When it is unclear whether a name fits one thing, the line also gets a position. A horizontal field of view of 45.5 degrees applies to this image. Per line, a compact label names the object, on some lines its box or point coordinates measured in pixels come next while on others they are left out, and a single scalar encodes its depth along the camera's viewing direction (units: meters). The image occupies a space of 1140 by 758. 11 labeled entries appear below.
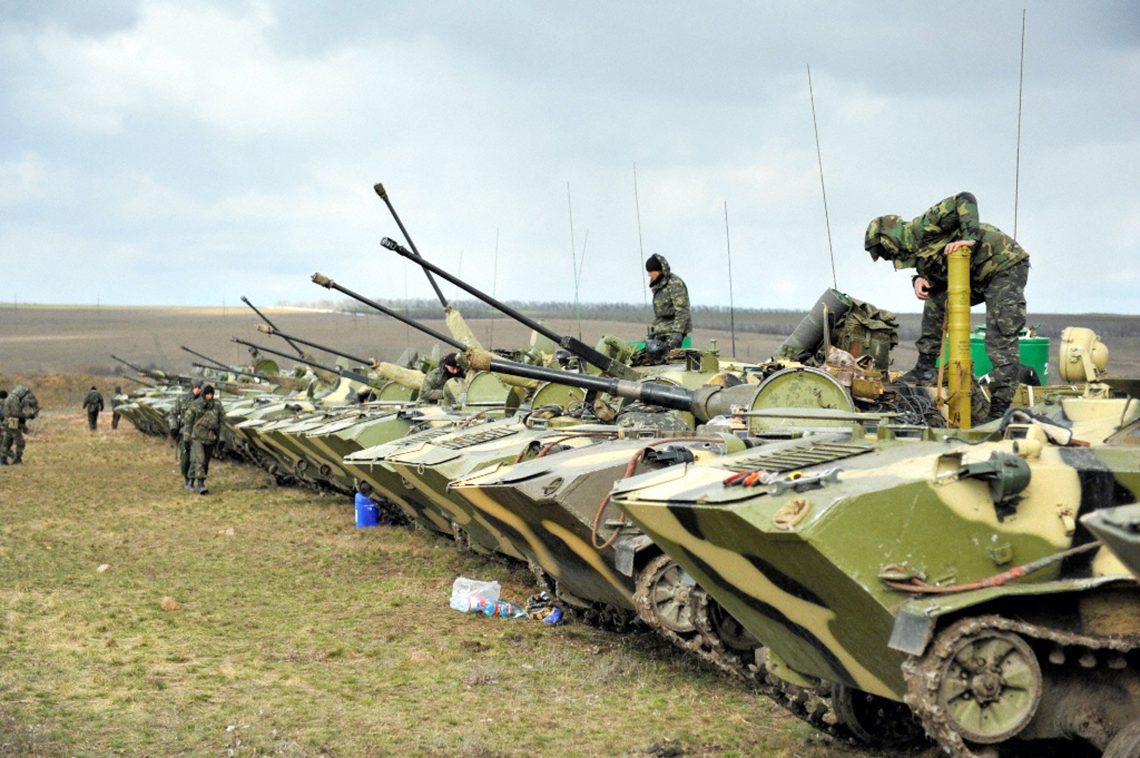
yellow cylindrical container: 9.07
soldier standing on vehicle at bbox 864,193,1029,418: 10.23
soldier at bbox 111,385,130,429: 44.53
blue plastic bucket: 18.38
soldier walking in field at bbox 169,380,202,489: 23.34
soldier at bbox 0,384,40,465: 28.58
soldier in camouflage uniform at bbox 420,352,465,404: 19.76
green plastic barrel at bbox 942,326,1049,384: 15.13
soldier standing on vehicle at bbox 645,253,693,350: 15.80
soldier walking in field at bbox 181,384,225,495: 22.97
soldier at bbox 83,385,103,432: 42.31
